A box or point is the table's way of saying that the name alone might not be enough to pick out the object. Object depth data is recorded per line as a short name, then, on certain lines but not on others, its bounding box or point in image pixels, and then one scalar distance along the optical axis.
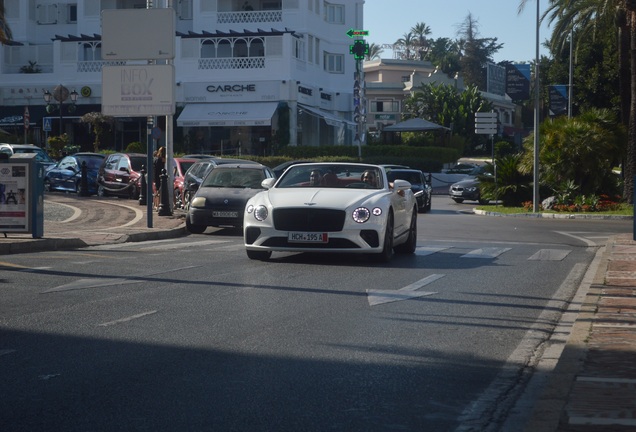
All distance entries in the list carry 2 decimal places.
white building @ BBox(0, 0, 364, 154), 59.53
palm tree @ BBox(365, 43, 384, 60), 151.88
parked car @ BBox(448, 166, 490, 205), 42.91
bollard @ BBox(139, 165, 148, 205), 29.70
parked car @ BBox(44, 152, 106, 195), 36.91
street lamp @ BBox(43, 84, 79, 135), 49.38
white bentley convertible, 14.56
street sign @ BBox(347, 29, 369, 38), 40.49
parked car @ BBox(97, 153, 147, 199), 34.00
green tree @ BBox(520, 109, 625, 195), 35.41
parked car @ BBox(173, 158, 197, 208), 29.83
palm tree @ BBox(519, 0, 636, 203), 34.91
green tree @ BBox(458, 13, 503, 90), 135.88
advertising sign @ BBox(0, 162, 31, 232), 17.72
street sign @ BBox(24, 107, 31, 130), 52.53
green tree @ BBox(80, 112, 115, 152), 59.59
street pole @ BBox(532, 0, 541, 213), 34.12
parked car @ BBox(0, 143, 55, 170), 38.13
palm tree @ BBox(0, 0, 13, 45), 32.11
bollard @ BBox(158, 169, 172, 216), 26.08
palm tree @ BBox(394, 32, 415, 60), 150.00
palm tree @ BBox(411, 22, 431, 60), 149.50
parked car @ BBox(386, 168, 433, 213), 35.31
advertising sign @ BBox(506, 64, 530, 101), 42.21
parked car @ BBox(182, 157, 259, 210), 26.98
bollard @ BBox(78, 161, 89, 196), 34.84
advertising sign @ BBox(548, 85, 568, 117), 62.38
